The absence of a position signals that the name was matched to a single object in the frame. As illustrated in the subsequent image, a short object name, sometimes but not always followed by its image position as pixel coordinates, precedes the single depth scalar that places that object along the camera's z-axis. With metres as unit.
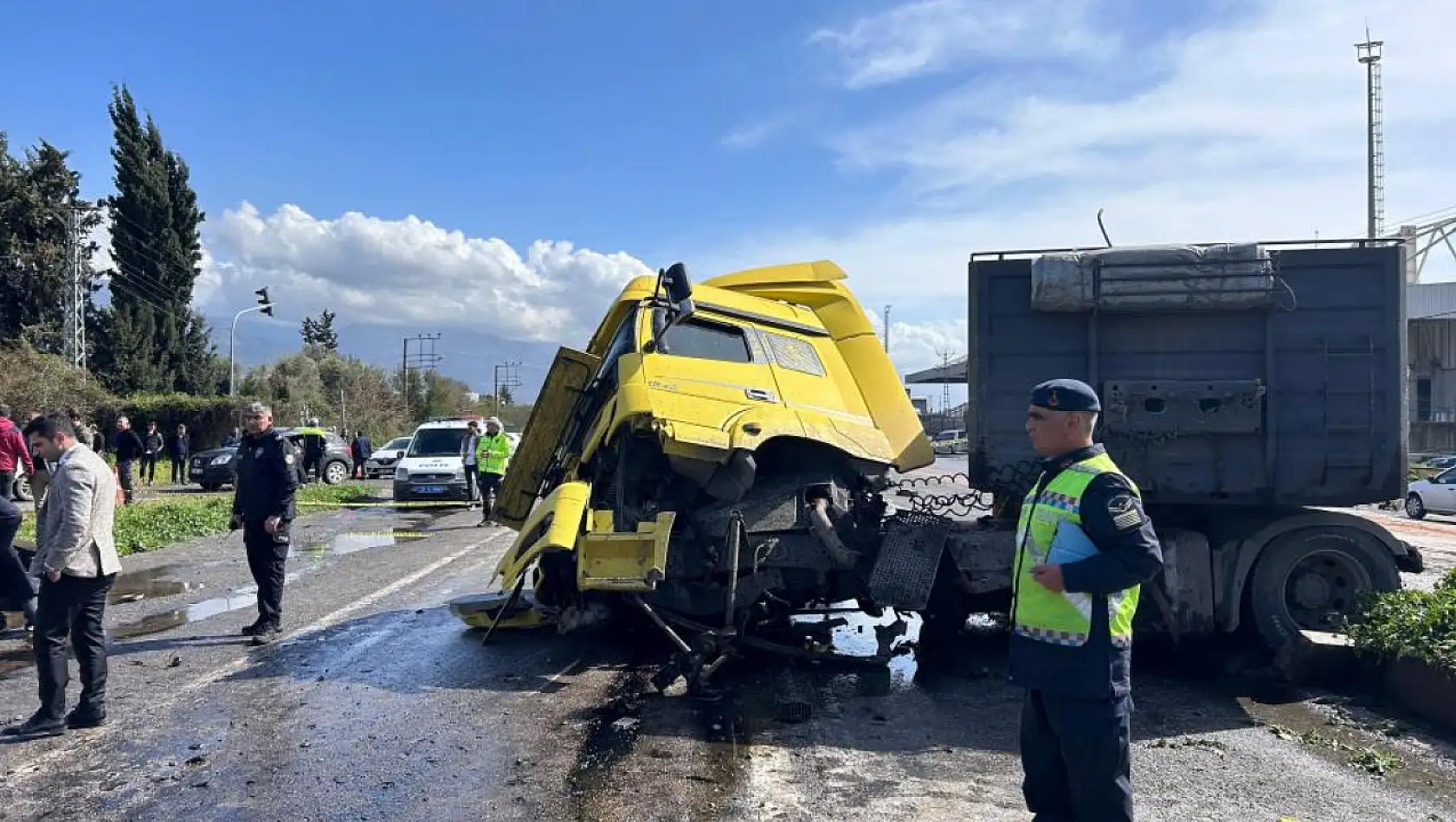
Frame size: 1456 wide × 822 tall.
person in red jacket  11.49
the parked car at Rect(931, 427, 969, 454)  40.26
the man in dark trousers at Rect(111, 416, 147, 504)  18.52
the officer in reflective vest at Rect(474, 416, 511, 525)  16.22
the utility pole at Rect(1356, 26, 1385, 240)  39.16
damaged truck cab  6.04
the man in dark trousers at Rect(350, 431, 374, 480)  30.77
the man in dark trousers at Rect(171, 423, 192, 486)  27.67
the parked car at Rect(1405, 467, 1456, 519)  21.56
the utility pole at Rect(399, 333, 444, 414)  74.28
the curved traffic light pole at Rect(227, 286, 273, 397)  38.28
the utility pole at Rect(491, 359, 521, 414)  108.74
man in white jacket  5.23
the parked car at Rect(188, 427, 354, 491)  25.02
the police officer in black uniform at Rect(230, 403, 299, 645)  7.48
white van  20.75
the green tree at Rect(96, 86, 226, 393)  43.03
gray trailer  6.40
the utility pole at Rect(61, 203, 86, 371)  34.97
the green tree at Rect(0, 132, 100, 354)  36.81
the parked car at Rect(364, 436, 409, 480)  29.77
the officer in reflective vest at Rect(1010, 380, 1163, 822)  3.16
